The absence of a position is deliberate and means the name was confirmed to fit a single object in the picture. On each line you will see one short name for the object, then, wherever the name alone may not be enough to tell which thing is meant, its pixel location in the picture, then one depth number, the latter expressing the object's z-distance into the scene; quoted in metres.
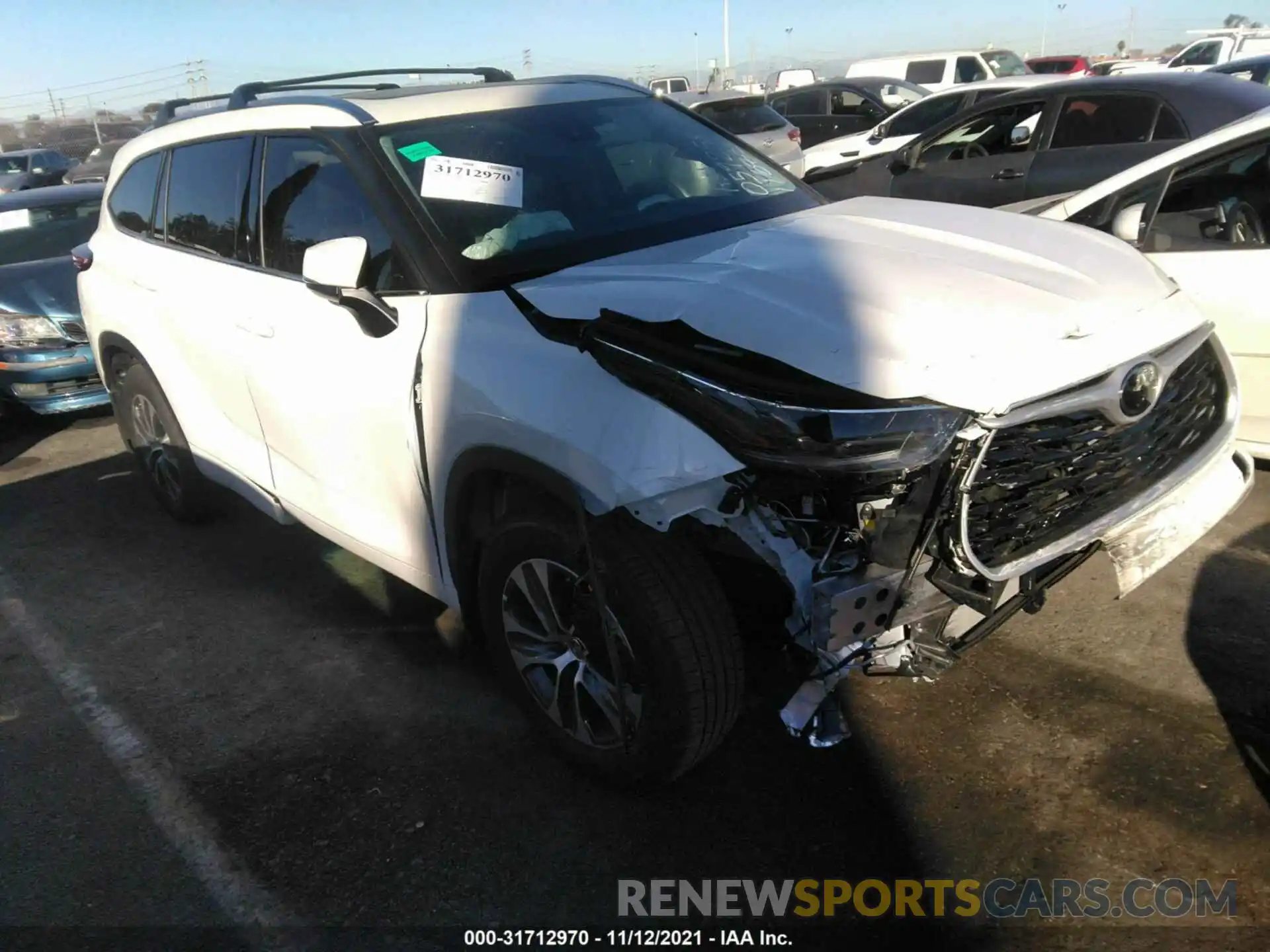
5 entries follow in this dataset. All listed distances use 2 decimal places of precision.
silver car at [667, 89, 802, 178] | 11.18
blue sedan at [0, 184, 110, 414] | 6.56
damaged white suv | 2.21
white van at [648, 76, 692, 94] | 30.20
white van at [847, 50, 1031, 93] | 21.19
